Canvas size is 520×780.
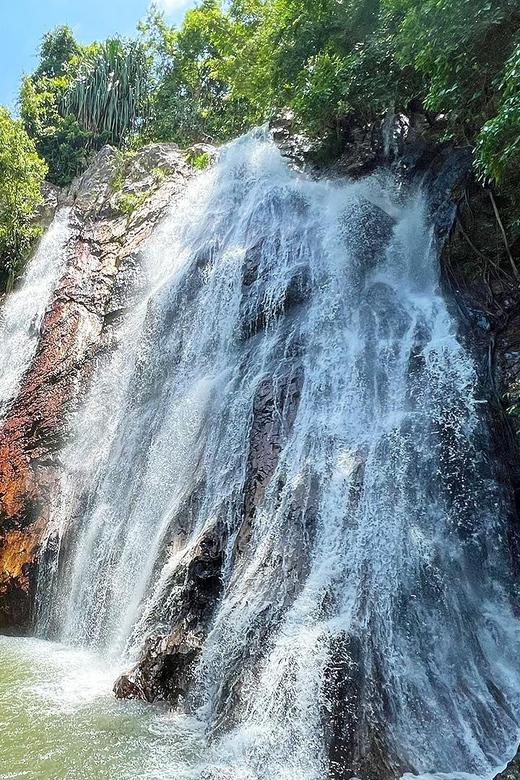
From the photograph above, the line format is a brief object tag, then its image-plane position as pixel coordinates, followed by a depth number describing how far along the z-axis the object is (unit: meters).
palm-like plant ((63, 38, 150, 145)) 25.41
